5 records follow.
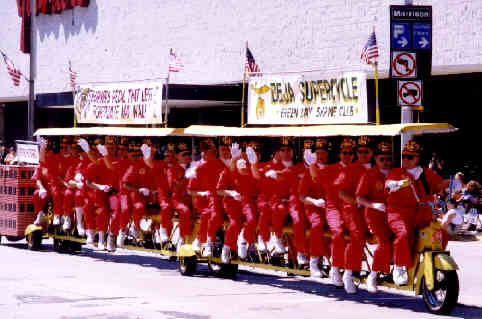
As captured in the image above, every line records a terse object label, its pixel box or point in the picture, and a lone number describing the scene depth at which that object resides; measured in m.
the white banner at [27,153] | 18.55
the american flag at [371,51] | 15.88
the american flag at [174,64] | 20.94
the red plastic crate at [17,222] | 18.61
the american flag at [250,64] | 19.27
